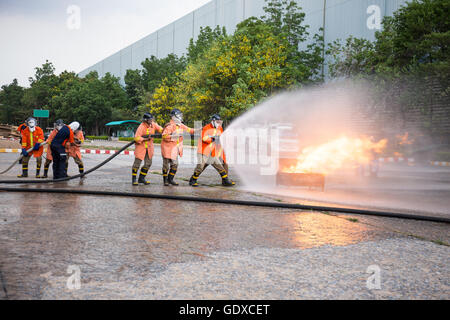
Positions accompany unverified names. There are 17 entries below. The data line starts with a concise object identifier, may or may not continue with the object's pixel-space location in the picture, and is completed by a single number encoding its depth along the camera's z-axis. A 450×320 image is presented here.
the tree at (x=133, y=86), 66.75
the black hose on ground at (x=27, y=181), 9.09
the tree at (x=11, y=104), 87.67
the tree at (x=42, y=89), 75.50
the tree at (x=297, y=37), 30.58
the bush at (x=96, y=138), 65.03
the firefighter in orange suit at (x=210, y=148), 9.83
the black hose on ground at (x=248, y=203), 6.16
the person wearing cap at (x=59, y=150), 10.12
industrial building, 25.53
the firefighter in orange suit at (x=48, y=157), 10.91
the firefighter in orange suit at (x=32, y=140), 11.37
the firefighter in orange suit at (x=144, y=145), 9.88
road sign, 57.43
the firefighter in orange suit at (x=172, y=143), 9.99
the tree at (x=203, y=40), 44.44
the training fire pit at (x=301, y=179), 9.55
